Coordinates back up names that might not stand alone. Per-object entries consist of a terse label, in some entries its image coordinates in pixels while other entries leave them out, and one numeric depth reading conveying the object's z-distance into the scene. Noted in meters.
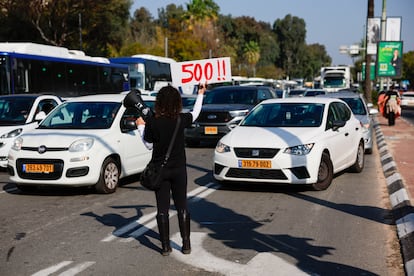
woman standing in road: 5.58
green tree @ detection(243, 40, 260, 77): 109.00
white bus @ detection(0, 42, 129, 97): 19.16
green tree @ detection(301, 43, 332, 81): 138.75
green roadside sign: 32.19
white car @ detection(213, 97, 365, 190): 9.08
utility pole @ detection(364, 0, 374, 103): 32.75
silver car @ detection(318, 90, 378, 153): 14.46
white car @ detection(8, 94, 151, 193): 8.87
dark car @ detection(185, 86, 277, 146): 15.94
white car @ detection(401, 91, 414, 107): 50.75
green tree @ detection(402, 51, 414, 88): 99.75
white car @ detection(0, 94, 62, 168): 11.75
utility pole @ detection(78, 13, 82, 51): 40.89
